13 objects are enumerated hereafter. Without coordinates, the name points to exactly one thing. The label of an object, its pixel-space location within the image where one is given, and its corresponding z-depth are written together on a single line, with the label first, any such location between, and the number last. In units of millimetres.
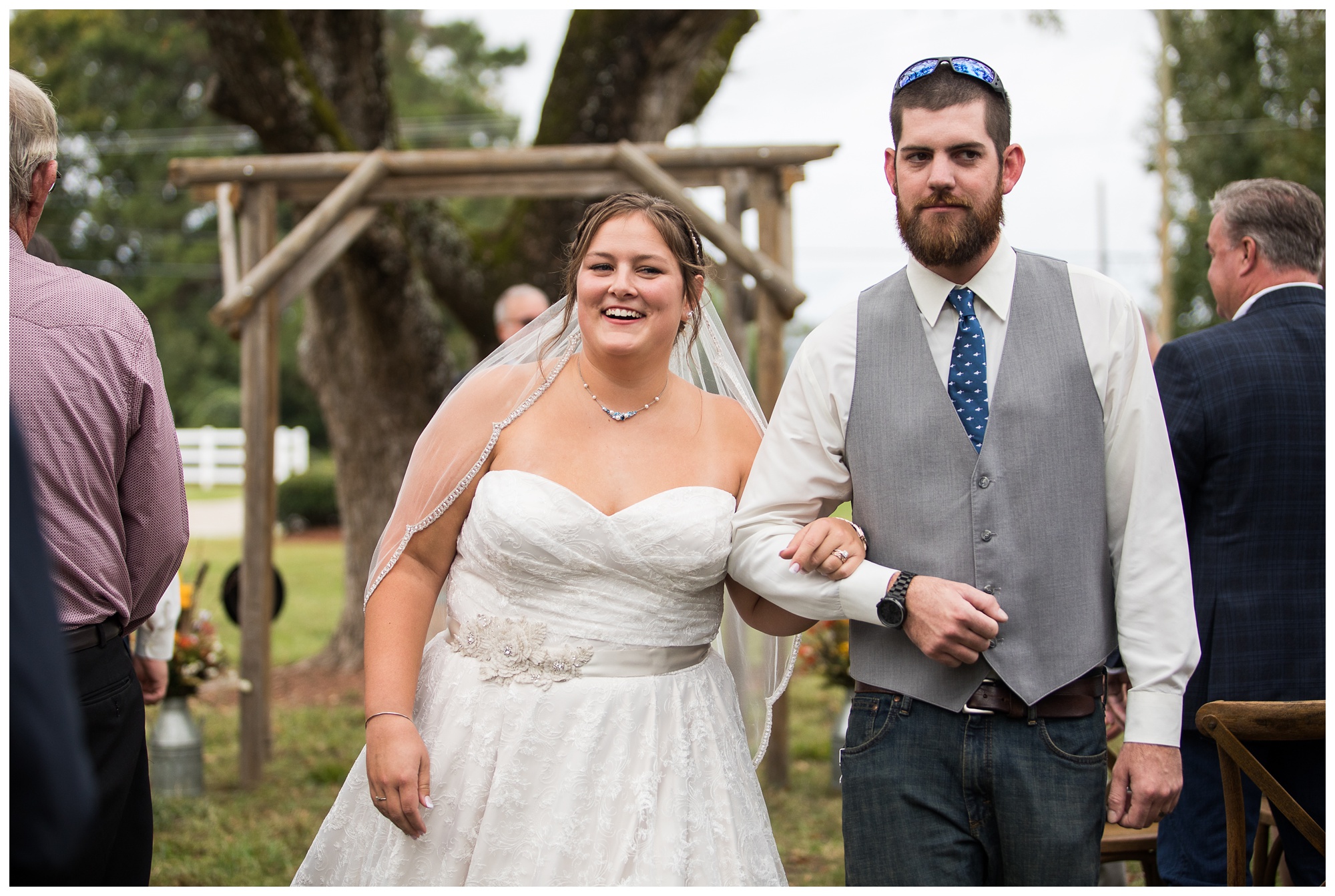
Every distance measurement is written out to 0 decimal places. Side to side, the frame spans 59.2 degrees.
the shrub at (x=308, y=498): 24109
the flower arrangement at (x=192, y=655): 5699
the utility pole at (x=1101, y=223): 34625
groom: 2143
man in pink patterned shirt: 2303
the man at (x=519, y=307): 6086
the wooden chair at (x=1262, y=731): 2523
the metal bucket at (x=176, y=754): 5727
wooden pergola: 5680
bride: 2549
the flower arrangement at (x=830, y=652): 5867
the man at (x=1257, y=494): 3039
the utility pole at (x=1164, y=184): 20375
